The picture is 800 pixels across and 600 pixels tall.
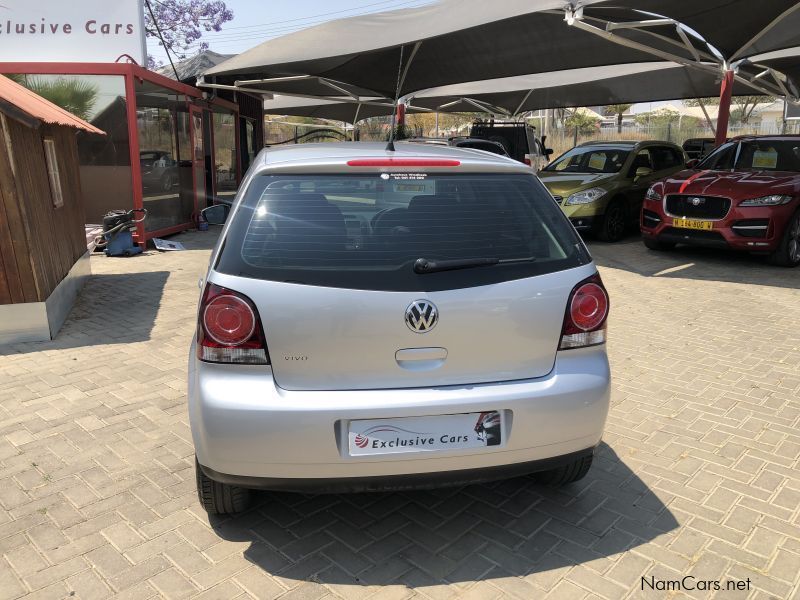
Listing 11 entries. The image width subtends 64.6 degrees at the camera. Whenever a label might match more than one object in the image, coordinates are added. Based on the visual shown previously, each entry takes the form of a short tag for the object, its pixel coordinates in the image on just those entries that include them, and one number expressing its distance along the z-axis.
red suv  8.34
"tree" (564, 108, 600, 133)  54.78
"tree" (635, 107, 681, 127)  54.25
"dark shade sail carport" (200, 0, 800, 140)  10.09
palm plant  9.73
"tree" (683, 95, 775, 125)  50.17
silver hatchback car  2.43
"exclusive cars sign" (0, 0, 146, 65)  10.14
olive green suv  10.88
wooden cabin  5.33
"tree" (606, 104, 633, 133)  40.50
